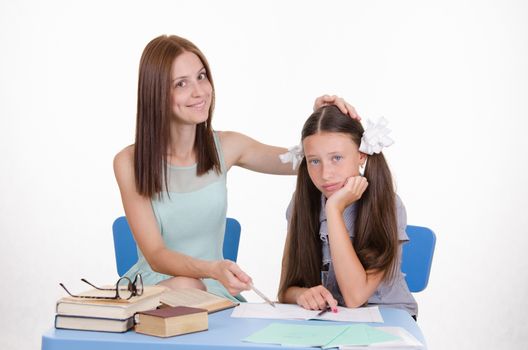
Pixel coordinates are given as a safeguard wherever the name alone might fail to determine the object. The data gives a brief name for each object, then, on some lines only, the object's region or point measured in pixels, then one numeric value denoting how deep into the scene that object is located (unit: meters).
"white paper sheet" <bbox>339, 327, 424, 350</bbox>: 1.88
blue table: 1.88
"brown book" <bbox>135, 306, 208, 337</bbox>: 1.93
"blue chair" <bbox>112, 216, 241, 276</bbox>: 2.95
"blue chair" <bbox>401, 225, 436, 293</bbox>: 2.74
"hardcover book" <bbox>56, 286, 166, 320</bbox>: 1.96
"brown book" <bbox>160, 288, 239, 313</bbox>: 2.15
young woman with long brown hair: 2.71
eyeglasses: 2.02
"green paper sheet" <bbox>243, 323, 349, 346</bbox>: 1.90
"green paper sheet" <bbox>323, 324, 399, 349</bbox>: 1.89
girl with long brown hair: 2.40
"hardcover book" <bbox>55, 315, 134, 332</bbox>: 1.96
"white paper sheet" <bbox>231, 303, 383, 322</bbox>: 2.12
